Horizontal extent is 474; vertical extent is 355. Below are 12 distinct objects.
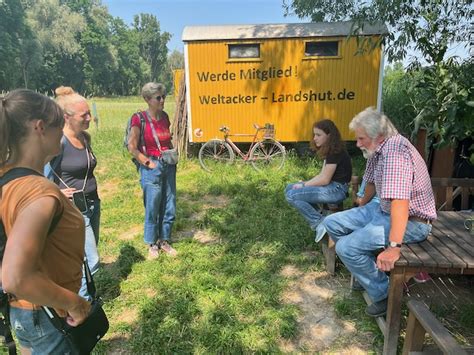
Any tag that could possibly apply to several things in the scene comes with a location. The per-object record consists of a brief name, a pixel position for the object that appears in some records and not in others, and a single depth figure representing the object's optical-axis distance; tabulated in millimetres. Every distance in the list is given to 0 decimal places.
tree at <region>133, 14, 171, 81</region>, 93875
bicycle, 8289
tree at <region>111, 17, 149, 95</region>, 71188
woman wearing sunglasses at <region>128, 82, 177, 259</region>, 3711
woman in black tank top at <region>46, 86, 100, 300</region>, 2844
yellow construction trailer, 8383
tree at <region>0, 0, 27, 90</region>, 43750
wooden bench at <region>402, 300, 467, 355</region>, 1768
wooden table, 2373
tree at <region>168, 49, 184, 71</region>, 91025
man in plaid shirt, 2459
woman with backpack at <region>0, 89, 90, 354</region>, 1178
